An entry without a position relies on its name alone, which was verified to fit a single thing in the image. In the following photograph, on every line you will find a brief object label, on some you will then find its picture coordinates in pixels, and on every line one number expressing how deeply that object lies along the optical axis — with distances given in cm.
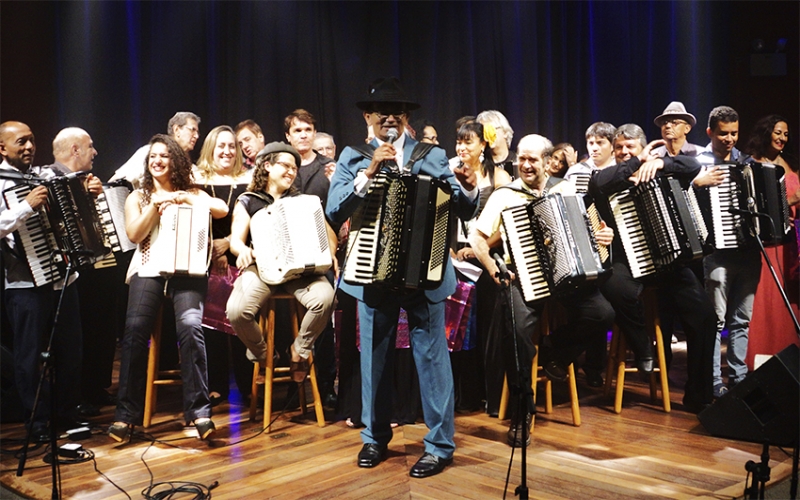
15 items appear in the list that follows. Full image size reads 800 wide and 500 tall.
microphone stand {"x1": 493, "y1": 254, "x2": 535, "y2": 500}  297
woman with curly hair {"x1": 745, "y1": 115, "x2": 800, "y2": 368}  542
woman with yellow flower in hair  462
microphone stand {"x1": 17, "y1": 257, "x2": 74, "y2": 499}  325
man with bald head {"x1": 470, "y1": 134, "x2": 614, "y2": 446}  427
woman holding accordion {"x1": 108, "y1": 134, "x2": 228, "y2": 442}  419
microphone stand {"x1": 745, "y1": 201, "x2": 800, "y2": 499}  296
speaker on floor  341
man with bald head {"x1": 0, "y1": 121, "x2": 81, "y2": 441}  399
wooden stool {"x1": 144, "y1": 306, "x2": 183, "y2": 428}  438
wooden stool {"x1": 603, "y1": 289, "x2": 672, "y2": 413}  462
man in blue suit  357
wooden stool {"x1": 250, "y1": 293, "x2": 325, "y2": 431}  438
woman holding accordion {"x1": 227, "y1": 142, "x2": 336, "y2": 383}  425
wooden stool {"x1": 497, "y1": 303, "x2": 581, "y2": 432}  438
